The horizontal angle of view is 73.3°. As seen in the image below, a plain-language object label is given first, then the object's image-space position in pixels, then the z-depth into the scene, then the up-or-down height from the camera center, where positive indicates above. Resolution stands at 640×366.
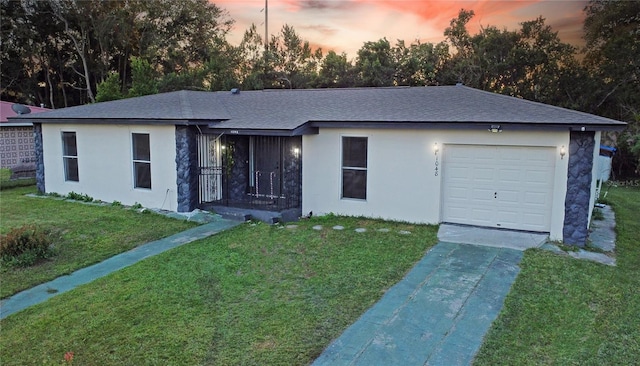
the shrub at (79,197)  13.05 -1.79
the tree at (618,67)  22.48 +3.96
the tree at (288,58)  28.92 +5.56
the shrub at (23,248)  7.48 -1.96
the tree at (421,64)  26.55 +4.73
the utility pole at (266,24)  30.22 +8.15
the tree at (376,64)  26.50 +4.70
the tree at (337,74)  27.42 +4.23
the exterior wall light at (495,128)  8.85 +0.26
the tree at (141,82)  21.11 +2.87
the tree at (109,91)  19.91 +2.23
